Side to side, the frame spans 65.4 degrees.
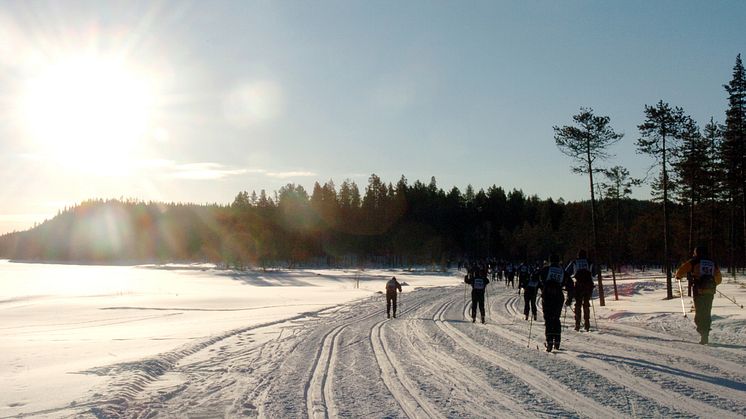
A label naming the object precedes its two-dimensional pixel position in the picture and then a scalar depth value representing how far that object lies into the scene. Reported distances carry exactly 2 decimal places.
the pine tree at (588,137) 30.38
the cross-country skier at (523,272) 29.11
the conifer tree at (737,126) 32.84
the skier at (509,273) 44.75
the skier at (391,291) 21.66
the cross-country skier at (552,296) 11.83
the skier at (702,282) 12.20
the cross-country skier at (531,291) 19.75
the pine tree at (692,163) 32.88
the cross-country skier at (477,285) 19.30
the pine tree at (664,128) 29.92
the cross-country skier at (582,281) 15.45
